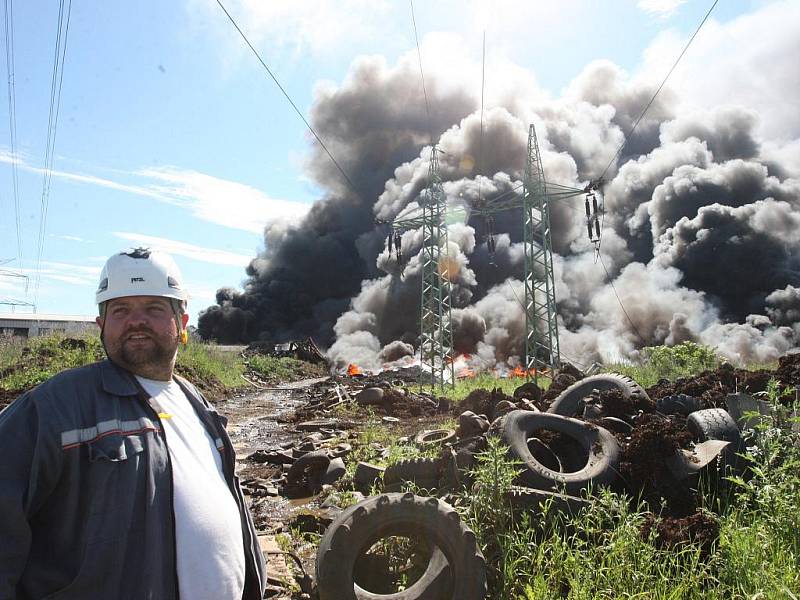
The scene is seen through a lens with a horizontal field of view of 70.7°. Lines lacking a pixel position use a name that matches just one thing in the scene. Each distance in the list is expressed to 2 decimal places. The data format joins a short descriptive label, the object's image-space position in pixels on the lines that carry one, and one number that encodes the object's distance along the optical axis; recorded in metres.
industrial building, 46.22
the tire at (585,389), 8.88
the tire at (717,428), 5.99
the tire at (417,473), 5.98
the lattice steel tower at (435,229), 22.17
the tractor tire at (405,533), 4.06
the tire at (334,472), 7.93
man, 1.72
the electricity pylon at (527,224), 22.62
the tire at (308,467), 8.44
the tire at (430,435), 8.67
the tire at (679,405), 7.93
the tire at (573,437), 5.55
